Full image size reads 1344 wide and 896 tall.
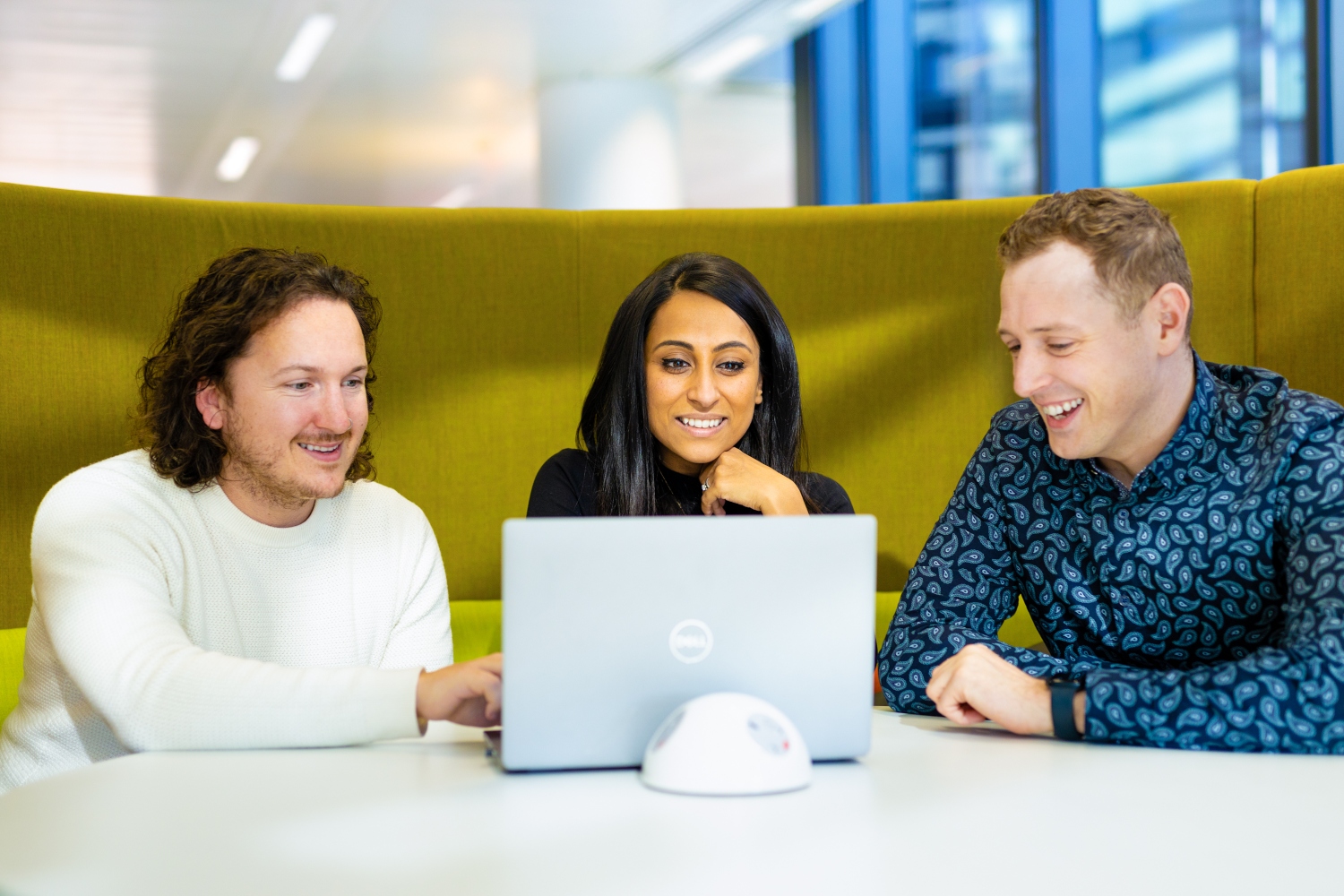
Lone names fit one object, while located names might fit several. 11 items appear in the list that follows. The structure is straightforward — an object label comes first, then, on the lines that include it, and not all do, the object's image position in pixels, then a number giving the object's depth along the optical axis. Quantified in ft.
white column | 22.50
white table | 2.68
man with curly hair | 4.69
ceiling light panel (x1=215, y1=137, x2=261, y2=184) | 28.32
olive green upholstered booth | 8.32
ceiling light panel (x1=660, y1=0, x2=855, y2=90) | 20.63
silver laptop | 3.40
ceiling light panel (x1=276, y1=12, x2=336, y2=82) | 20.13
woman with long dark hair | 7.06
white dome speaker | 3.30
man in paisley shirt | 4.90
